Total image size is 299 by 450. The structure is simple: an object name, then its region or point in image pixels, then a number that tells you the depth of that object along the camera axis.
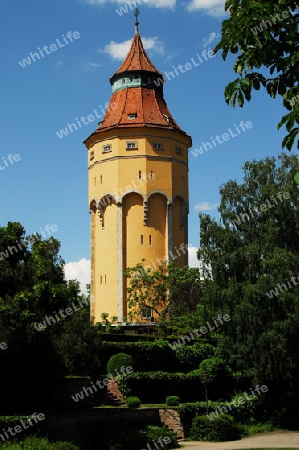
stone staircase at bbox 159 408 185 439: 26.57
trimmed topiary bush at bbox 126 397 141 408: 26.67
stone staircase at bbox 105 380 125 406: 28.39
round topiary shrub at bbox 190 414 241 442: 25.92
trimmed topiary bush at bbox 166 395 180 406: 28.11
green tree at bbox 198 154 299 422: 29.92
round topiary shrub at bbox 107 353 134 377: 30.27
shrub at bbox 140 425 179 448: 23.73
